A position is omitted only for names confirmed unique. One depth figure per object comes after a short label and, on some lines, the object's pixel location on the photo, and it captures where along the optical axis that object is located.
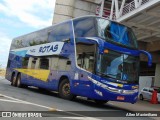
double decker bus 14.83
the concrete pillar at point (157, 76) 40.53
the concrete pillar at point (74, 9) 37.25
